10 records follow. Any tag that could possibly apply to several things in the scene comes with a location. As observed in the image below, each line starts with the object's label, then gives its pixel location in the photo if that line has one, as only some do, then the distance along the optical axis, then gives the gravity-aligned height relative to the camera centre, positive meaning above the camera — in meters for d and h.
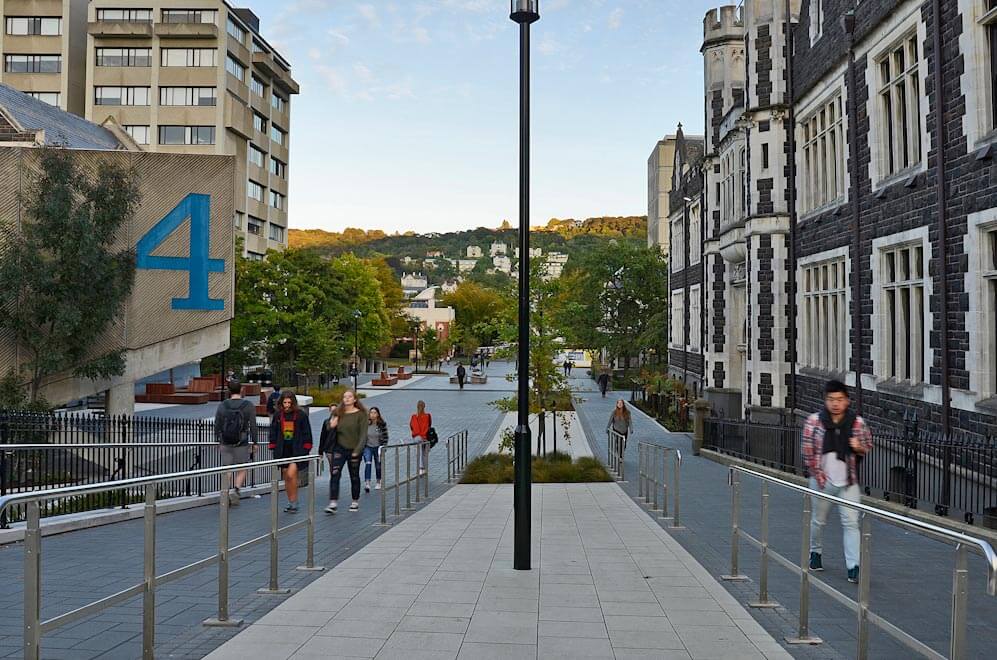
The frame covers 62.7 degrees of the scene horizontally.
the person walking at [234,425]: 11.84 -0.85
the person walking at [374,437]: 15.80 -1.38
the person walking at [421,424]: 16.73 -1.19
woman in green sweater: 12.30 -1.12
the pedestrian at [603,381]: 47.44 -0.92
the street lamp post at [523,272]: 8.13 +0.94
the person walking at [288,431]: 12.26 -0.97
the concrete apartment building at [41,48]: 58.94 +23.18
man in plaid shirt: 7.46 -0.74
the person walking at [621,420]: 19.70 -1.34
